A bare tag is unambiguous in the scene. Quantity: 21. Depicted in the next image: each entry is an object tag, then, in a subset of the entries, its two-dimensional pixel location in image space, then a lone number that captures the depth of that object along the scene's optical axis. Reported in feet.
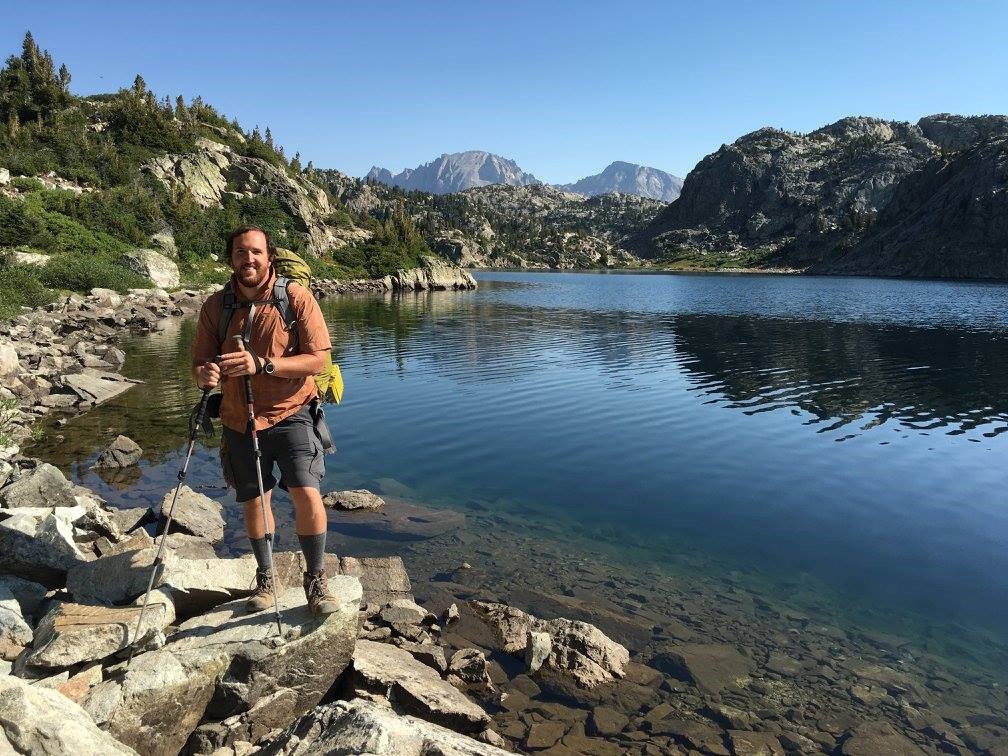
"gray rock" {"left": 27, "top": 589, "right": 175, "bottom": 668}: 18.72
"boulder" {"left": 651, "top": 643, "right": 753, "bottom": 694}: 24.71
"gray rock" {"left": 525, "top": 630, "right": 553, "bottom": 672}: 24.95
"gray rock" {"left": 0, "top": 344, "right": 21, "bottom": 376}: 67.05
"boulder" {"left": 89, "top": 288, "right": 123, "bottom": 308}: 141.90
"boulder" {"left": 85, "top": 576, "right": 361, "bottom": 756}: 17.17
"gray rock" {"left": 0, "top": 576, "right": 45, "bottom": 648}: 20.47
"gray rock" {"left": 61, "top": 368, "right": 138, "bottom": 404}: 67.67
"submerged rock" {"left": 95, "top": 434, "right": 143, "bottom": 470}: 48.09
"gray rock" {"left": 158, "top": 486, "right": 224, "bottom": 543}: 34.55
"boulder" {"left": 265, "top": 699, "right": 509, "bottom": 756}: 14.52
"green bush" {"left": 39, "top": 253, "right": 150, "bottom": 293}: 147.13
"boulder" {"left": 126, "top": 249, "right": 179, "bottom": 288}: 188.96
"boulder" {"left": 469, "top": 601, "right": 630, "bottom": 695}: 24.27
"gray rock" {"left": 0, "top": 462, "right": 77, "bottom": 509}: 32.14
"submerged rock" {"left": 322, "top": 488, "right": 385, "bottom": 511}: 40.73
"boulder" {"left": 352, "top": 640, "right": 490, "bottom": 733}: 20.34
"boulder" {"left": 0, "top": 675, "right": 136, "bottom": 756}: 13.52
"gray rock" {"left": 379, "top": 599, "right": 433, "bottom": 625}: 26.58
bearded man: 19.53
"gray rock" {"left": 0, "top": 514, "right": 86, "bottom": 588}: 23.98
